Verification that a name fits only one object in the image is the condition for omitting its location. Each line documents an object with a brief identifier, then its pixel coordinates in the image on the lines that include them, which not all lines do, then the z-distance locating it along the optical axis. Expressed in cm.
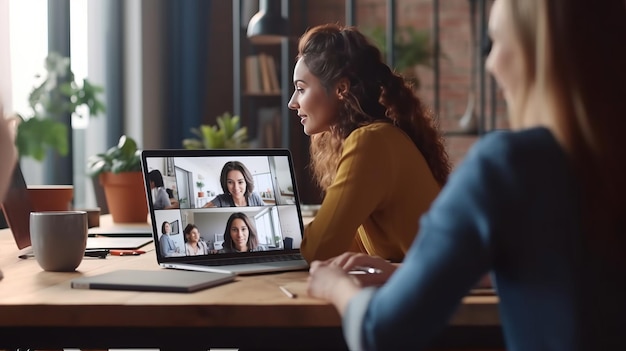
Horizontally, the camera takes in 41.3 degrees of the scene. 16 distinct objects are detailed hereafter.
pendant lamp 456
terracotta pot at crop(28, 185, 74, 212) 209
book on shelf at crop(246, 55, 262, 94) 567
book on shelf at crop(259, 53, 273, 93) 566
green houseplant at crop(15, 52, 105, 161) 297
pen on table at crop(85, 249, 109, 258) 168
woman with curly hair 151
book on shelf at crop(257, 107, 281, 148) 574
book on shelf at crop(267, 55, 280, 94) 568
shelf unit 543
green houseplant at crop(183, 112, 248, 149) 479
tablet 122
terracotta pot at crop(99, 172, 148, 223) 251
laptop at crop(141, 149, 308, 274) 149
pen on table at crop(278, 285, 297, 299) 118
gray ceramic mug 146
